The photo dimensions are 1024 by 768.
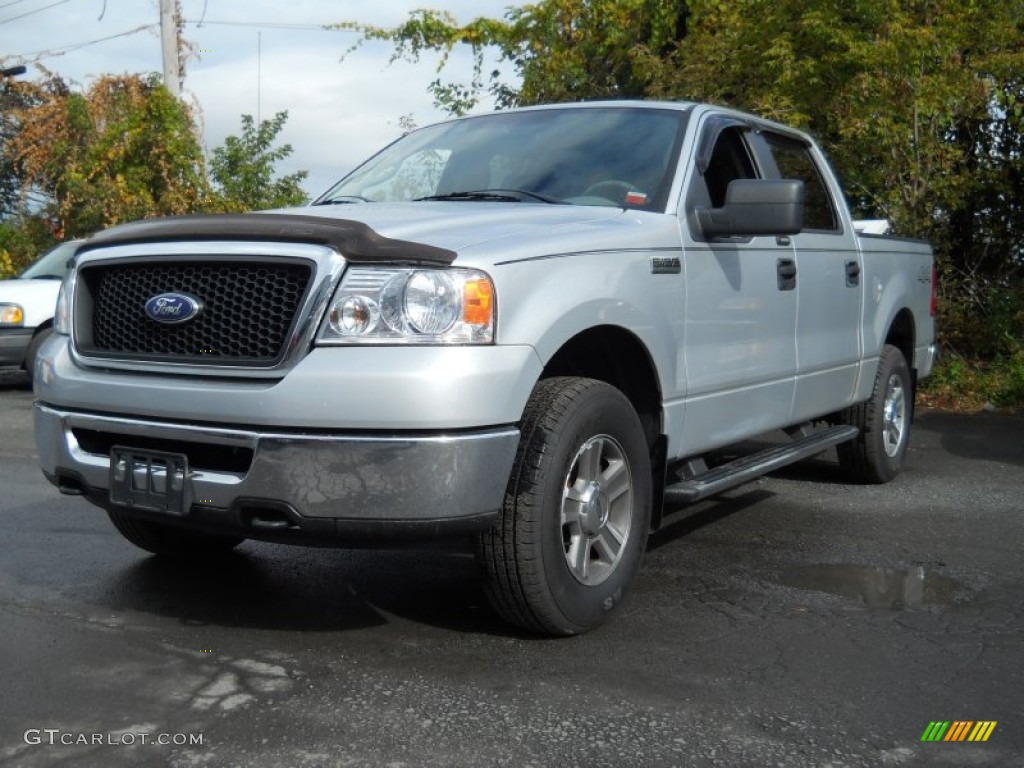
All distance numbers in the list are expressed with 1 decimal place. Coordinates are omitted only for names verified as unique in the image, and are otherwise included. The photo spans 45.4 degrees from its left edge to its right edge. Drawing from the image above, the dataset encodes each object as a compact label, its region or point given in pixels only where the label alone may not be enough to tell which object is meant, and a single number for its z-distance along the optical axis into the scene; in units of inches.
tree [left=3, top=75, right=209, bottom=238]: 690.8
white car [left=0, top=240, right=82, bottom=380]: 461.4
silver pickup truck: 136.7
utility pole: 735.7
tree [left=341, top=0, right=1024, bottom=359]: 408.8
